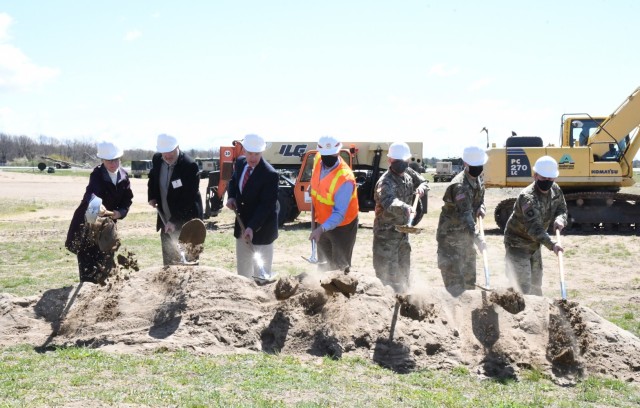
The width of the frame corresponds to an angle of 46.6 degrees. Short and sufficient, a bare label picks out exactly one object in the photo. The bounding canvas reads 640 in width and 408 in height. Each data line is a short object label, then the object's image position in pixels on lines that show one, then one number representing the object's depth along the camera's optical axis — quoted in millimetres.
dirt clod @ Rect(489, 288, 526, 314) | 6551
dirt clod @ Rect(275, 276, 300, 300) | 6695
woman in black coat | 7152
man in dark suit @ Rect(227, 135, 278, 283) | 7086
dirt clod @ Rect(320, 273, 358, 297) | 6598
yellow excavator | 17641
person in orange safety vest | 7020
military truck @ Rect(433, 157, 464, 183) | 50772
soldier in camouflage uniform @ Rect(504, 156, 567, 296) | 7133
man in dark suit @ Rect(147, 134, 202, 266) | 7293
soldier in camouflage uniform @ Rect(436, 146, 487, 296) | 7418
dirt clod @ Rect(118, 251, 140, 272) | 7383
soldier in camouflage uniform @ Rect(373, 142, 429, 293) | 7254
